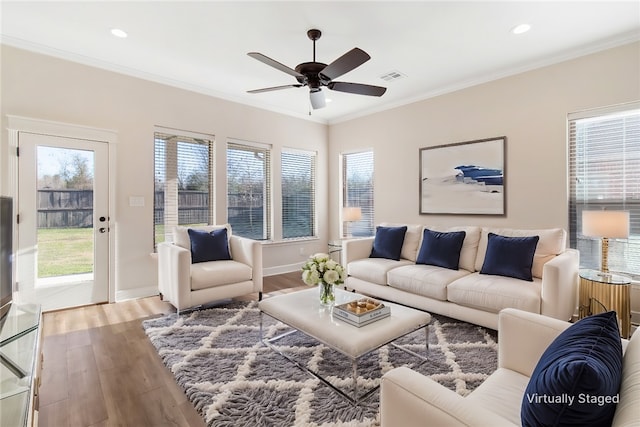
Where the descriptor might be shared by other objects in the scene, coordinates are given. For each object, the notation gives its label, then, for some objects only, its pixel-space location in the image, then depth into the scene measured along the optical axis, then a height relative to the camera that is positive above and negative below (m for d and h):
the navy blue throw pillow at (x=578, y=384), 0.71 -0.43
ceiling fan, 2.32 +1.14
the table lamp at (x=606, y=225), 2.54 -0.14
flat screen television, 1.83 -0.26
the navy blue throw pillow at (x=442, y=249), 3.37 -0.45
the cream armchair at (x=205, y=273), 3.11 -0.68
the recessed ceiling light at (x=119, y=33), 2.86 +1.67
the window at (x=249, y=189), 4.74 +0.33
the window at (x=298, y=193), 5.35 +0.29
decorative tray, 2.02 -0.69
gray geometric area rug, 1.75 -1.11
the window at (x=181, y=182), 4.06 +0.40
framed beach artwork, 3.73 +0.40
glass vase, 2.43 -0.68
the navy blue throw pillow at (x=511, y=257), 2.88 -0.46
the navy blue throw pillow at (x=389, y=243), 3.89 -0.42
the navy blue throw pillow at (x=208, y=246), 3.60 -0.42
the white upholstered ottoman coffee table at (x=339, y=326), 1.83 -0.76
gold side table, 2.50 -0.72
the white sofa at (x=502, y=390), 0.82 -0.58
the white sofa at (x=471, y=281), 2.49 -0.68
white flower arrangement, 2.36 -0.48
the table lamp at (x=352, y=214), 4.77 -0.07
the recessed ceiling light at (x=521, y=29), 2.72 +1.60
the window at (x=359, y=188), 5.27 +0.38
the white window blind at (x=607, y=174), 2.95 +0.34
